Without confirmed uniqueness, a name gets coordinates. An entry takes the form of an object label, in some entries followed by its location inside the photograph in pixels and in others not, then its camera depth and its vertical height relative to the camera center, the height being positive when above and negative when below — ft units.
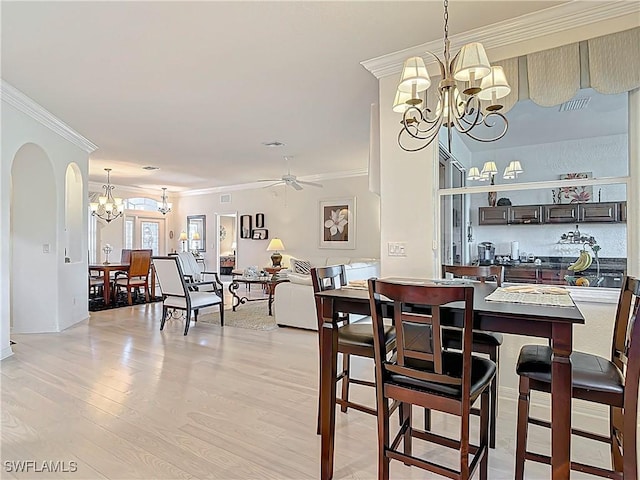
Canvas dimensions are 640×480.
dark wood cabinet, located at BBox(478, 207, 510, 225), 9.81 +0.59
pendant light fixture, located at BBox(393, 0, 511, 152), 6.04 +2.66
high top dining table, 4.73 -1.29
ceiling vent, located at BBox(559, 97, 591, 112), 8.59 +3.03
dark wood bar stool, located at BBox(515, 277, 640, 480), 4.95 -2.01
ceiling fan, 22.66 +3.53
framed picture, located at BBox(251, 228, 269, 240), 31.24 +0.47
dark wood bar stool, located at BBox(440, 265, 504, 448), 7.07 -2.07
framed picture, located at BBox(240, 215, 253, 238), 32.12 +1.17
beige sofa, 16.71 -2.76
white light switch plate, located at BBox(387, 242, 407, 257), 10.48 -0.28
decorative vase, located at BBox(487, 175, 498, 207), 9.84 +1.04
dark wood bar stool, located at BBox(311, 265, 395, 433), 7.04 -1.85
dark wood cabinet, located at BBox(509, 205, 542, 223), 9.45 +0.61
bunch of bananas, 8.78 -0.57
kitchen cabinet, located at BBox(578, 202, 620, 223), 8.46 +0.58
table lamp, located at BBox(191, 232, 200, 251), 35.42 -0.09
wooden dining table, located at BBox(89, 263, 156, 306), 21.95 -1.69
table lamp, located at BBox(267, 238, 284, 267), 28.53 -0.65
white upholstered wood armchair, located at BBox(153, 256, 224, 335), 16.49 -2.32
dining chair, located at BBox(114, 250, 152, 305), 22.75 -2.05
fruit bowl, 8.63 -0.98
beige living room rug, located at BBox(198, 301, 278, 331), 17.49 -3.90
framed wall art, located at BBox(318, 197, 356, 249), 26.78 +1.18
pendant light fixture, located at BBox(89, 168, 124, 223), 25.67 +2.42
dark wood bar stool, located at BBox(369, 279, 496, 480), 4.78 -1.83
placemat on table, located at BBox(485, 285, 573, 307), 5.71 -0.95
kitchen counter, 8.41 -0.78
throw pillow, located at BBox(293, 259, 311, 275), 23.80 -1.72
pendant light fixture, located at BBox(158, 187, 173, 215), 30.99 +2.68
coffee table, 20.77 -2.27
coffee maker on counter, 10.04 -0.39
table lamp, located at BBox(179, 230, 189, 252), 35.80 +0.11
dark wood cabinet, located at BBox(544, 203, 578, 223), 9.00 +0.59
